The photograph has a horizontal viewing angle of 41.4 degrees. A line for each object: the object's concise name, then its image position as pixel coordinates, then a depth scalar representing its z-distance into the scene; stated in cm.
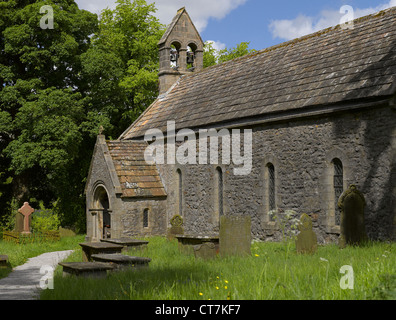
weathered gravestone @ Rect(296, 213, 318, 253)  1237
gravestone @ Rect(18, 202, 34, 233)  2431
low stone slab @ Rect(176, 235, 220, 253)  1330
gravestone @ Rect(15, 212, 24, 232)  2452
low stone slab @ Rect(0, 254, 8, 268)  1422
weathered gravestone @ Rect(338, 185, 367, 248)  1290
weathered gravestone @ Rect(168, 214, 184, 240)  1848
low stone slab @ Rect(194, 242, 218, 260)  1272
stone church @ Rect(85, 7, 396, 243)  1372
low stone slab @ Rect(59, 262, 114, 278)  1005
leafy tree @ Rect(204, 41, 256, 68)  4182
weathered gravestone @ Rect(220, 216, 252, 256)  1250
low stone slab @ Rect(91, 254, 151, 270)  1093
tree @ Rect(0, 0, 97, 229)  2547
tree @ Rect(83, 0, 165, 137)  2939
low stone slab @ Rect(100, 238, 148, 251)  1470
